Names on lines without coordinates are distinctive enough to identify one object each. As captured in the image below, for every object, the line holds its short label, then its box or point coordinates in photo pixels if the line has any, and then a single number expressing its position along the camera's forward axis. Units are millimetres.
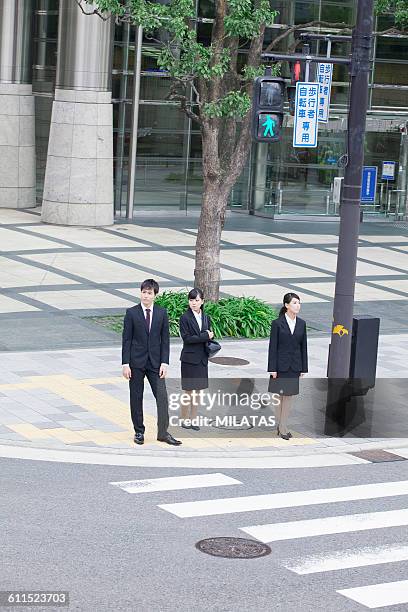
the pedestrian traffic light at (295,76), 16734
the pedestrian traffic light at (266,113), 16188
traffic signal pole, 15891
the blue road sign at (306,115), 17031
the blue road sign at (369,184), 37969
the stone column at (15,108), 34062
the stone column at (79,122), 32031
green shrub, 20422
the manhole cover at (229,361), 18391
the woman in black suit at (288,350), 14312
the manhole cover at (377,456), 14047
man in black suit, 13680
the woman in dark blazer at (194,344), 14359
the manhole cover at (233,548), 10328
